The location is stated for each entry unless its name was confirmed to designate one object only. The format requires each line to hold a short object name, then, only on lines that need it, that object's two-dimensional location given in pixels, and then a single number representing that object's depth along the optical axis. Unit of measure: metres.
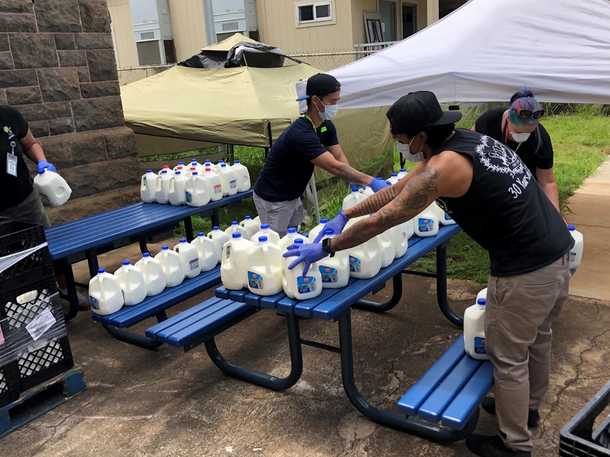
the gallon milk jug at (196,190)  5.14
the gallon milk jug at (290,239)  3.19
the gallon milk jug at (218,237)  4.52
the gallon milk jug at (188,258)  4.29
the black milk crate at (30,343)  3.26
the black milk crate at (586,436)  1.45
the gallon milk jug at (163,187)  5.25
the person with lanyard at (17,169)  4.11
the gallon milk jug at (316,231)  3.20
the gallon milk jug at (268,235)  3.22
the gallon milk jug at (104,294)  3.79
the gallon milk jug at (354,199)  3.79
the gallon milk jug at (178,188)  5.18
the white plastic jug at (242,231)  4.53
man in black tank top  2.29
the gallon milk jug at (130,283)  3.91
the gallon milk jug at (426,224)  3.79
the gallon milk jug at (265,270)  3.00
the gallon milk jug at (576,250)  3.79
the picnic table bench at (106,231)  4.26
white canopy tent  4.34
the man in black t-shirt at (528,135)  3.40
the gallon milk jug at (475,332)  2.84
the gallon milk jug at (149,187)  5.34
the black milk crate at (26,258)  3.23
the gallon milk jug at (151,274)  4.04
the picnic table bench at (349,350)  2.57
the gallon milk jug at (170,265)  4.17
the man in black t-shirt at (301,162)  3.79
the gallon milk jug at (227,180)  5.47
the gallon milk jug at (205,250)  4.46
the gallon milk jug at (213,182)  5.24
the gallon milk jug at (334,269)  2.99
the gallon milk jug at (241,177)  5.61
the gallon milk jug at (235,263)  3.12
